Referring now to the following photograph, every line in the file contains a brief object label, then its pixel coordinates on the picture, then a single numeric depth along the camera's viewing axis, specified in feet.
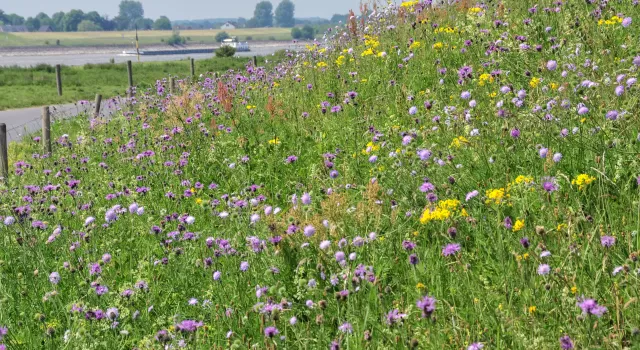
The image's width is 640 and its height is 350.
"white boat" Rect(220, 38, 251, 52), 397.39
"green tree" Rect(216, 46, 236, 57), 195.00
